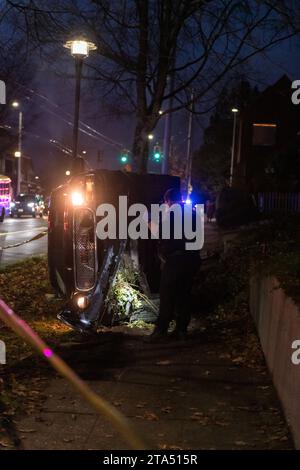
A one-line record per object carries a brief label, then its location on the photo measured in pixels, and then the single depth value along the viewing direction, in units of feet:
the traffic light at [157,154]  74.64
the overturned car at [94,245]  27.35
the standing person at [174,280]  26.02
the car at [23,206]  154.10
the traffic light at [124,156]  74.14
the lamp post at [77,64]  37.19
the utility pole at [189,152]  88.77
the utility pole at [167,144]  59.67
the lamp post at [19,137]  173.55
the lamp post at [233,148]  142.20
